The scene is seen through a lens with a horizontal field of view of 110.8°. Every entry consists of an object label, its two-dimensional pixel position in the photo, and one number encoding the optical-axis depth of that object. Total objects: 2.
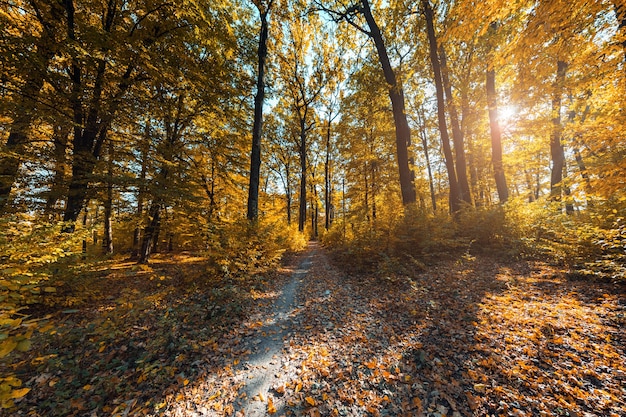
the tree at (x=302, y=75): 14.59
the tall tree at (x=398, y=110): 9.08
